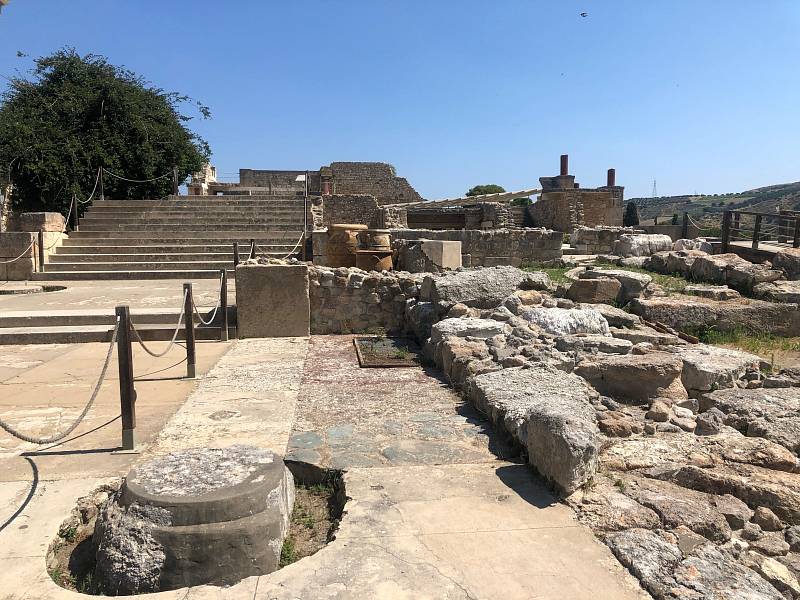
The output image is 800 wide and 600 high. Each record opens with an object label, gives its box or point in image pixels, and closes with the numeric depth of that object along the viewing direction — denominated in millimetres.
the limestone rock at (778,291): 8185
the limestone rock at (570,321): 6730
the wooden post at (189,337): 6002
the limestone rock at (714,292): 8531
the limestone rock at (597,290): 8453
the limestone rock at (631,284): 8562
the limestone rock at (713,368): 5262
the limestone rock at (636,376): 5105
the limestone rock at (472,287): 7875
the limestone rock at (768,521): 3082
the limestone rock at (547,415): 3369
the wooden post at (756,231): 11930
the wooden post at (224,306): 7594
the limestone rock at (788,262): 10055
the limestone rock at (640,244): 15070
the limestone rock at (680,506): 2969
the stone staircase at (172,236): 14203
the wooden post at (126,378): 4062
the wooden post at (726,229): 13134
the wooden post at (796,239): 12147
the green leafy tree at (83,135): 18391
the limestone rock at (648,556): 2580
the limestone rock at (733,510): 3076
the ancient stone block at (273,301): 7992
